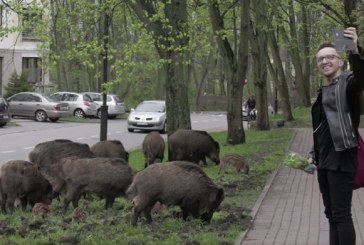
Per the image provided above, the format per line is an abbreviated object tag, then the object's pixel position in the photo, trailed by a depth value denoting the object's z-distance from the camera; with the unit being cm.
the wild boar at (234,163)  1554
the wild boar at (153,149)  1723
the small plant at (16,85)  4975
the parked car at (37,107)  4084
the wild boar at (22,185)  1042
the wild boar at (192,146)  1709
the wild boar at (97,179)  1038
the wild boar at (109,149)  1465
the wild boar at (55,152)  1247
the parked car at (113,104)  4619
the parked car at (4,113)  3416
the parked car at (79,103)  4572
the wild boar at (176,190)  931
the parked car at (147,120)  3328
